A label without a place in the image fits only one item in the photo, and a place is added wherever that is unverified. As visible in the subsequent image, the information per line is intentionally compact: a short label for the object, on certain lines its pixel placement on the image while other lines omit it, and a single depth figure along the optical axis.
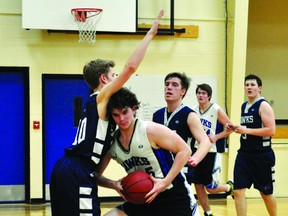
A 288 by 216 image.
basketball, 6.68
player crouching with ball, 6.69
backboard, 15.53
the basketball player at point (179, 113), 9.02
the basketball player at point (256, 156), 11.32
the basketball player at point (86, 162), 6.82
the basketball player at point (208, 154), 12.28
